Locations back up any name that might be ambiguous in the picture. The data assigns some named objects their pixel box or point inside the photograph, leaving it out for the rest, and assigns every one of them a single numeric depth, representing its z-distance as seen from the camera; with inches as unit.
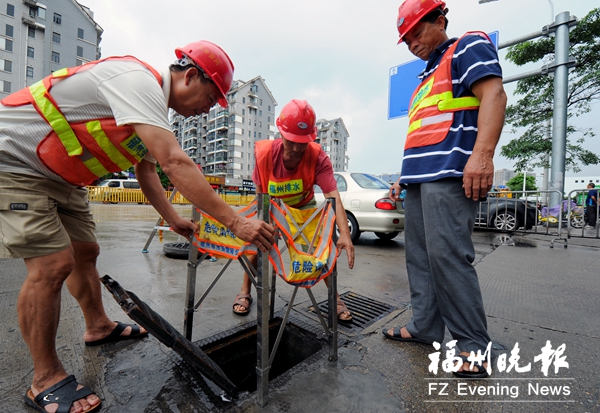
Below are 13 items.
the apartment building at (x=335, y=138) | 3051.2
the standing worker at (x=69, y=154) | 51.4
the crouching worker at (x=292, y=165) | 87.7
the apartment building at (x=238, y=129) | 2239.2
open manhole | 77.4
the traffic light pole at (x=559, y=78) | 376.5
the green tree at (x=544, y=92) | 487.5
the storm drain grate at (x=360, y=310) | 91.4
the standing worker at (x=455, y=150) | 62.7
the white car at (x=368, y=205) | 221.6
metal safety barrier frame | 55.0
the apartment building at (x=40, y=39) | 1331.2
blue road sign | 314.8
